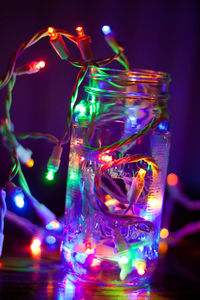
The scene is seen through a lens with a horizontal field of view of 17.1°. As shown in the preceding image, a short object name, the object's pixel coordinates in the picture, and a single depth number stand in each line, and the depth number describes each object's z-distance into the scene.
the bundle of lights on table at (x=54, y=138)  0.56
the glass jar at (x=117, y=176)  0.57
